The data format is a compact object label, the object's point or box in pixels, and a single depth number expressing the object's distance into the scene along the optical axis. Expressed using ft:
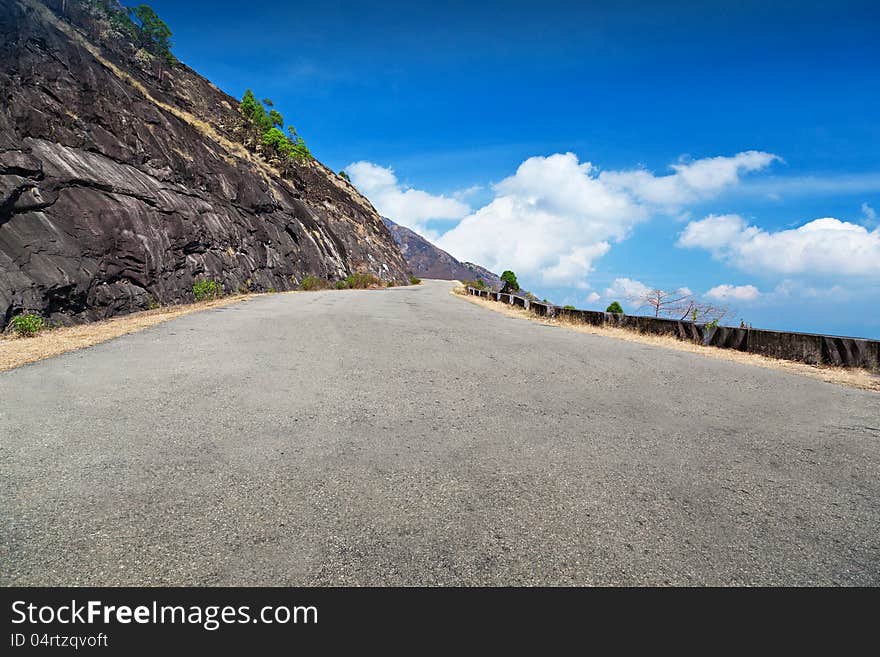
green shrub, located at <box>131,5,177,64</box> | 162.30
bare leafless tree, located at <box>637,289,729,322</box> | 40.83
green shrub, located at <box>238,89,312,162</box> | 161.48
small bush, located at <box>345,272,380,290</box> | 135.64
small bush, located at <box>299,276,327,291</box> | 107.65
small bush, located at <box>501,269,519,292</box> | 214.07
